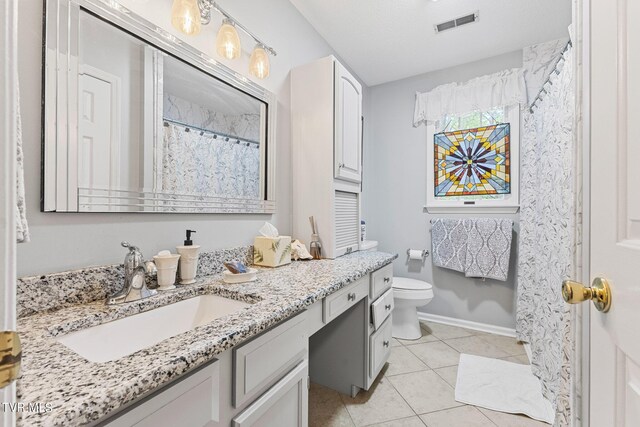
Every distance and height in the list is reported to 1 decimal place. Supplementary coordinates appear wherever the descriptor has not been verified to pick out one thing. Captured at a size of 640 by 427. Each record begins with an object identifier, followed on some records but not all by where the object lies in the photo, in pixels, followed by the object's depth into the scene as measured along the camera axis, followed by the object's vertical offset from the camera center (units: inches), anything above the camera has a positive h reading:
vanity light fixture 43.7 +31.4
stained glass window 100.3 +19.2
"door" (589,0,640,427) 19.9 +0.7
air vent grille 81.2 +56.1
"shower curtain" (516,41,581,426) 46.5 -3.8
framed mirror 33.8 +13.6
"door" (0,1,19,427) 10.4 +0.5
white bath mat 63.2 -42.6
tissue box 59.2 -8.0
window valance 96.8 +42.7
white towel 15.4 -0.1
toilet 94.8 -30.6
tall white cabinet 70.0 +16.1
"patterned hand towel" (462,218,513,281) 96.3 -11.5
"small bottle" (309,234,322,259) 69.5 -8.4
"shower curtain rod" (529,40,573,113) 56.1 +32.6
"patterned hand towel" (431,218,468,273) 102.8 -10.6
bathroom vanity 18.8 -11.7
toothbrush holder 41.0 -8.5
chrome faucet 35.7 -8.5
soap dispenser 44.4 -7.9
